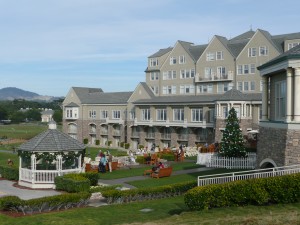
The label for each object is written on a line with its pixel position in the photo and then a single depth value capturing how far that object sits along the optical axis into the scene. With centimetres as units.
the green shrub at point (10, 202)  1866
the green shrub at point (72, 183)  2359
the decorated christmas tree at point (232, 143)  3559
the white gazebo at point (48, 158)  2639
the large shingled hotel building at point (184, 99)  5338
